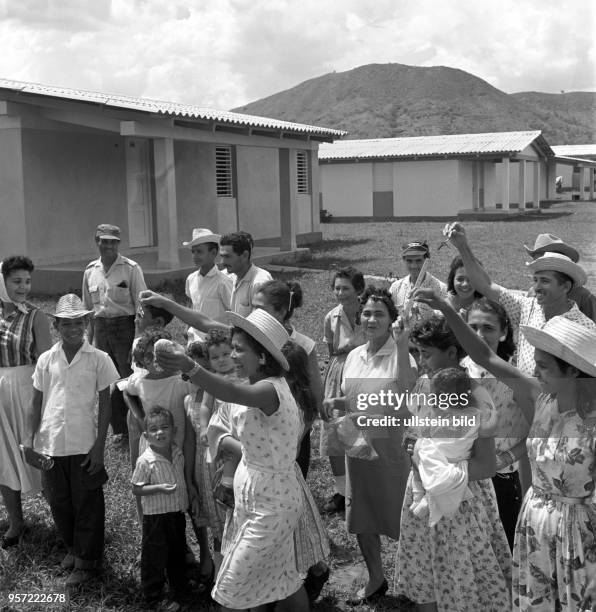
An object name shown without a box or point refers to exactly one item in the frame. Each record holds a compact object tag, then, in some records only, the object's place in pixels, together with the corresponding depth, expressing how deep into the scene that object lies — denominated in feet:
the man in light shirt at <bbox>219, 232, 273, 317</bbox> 17.04
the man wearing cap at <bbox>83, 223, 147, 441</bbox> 20.77
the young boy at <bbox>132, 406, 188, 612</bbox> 12.26
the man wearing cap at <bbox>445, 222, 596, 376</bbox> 12.26
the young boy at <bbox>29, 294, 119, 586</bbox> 13.17
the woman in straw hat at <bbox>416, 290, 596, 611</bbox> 8.93
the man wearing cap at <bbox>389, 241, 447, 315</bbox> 17.06
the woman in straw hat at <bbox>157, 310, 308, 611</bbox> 9.83
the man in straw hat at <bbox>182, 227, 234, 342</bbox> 18.56
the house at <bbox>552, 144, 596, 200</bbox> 139.80
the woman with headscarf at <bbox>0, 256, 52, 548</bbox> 14.69
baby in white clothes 10.34
